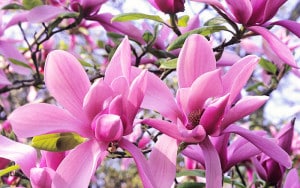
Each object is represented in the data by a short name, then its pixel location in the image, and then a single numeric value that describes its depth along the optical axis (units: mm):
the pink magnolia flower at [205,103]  679
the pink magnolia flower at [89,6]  1146
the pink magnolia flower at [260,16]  842
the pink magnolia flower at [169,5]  1000
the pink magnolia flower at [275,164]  995
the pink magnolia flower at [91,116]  646
